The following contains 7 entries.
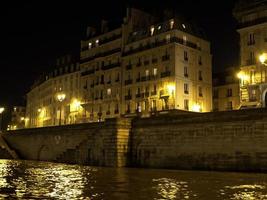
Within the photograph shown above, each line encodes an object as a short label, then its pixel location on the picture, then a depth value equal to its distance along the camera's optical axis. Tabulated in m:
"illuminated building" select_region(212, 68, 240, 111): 74.12
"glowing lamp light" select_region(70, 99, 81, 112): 88.46
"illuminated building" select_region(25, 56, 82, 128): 91.31
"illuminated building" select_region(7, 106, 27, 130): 152.88
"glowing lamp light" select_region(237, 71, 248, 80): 57.44
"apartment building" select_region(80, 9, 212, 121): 67.62
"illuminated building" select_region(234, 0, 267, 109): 55.53
